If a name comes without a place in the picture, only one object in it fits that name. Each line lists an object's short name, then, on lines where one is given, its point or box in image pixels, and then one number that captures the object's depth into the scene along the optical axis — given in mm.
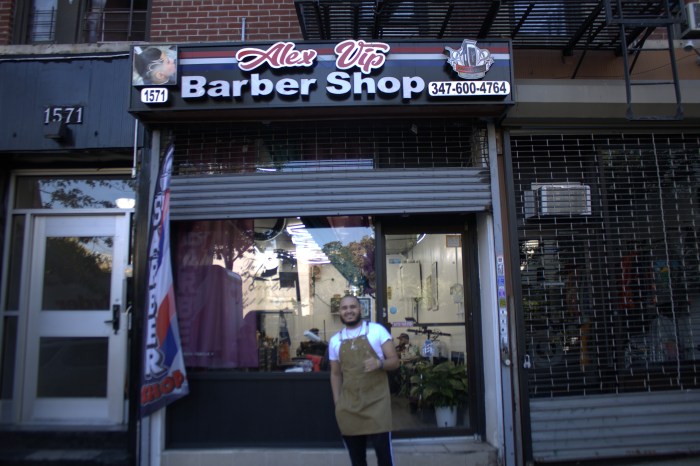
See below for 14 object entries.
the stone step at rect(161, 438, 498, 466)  4707
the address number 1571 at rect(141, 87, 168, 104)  4695
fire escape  4723
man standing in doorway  3605
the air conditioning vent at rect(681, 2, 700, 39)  4895
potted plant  5125
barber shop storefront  4770
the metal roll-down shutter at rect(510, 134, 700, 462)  4875
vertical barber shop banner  4488
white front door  5316
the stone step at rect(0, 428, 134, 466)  4844
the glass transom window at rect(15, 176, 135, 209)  5609
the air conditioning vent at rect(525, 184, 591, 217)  5180
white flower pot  5133
